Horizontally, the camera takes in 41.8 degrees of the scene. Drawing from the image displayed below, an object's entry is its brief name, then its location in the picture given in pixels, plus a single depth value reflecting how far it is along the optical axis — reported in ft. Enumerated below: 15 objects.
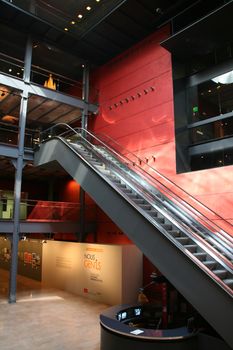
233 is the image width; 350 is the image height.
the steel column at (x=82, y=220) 43.89
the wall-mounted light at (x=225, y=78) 32.78
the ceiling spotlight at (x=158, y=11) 35.91
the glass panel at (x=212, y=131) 31.68
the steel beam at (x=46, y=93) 37.78
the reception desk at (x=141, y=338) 18.85
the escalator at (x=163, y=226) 16.35
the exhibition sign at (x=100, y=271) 34.53
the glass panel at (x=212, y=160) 30.83
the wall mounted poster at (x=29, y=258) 48.65
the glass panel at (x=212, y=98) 32.96
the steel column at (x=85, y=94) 46.32
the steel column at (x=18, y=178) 35.06
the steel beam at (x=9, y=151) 36.99
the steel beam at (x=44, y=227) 35.83
